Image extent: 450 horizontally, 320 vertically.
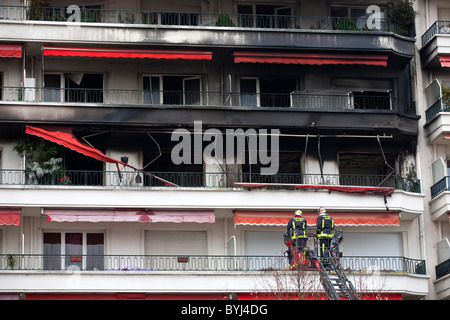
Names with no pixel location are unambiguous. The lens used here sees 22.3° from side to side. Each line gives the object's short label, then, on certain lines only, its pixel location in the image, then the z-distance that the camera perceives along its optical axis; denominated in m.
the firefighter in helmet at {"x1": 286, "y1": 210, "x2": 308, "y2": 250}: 35.50
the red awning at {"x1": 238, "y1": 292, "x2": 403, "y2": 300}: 37.66
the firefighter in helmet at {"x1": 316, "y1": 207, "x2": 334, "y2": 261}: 34.78
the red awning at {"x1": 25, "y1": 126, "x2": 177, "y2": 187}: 41.97
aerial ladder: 32.53
